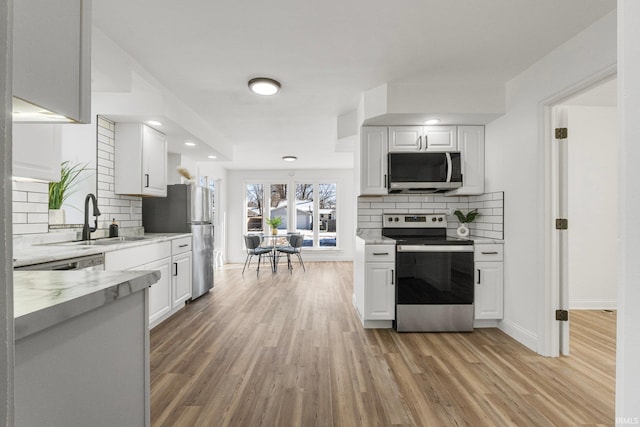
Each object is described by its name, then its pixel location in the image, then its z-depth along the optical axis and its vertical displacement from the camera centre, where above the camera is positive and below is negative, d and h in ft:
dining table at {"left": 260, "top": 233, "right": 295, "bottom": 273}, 24.35 -2.23
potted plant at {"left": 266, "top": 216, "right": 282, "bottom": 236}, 21.99 -0.76
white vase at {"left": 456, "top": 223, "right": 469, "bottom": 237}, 10.90 -0.59
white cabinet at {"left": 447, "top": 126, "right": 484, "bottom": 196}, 10.83 +1.97
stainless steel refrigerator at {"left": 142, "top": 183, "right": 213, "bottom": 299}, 12.84 -0.13
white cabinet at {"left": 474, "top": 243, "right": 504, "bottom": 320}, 9.84 -2.12
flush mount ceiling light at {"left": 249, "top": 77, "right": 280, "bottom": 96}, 9.07 +3.81
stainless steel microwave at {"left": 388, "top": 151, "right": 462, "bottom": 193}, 10.54 +1.50
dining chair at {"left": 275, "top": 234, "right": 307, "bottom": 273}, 19.80 -2.03
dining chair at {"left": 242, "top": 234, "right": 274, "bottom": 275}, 18.95 -1.95
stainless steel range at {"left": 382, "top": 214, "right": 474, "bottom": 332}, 9.77 -2.26
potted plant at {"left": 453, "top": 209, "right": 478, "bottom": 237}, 10.94 -0.17
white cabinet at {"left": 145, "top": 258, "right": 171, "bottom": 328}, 9.70 -2.65
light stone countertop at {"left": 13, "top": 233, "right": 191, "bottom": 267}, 5.55 -0.82
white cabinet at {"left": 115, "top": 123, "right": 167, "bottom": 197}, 10.68 +1.87
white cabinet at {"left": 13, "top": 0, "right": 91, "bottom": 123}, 2.12 +1.20
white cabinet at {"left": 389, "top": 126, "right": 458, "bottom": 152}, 10.80 +2.64
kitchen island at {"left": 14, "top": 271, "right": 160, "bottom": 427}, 2.08 -1.10
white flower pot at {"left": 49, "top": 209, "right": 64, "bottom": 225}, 8.26 -0.11
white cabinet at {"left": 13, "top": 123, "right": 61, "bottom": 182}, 5.76 +1.19
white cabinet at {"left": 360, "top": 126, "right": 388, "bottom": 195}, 10.75 +1.89
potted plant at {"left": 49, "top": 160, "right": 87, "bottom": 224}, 8.36 +0.57
